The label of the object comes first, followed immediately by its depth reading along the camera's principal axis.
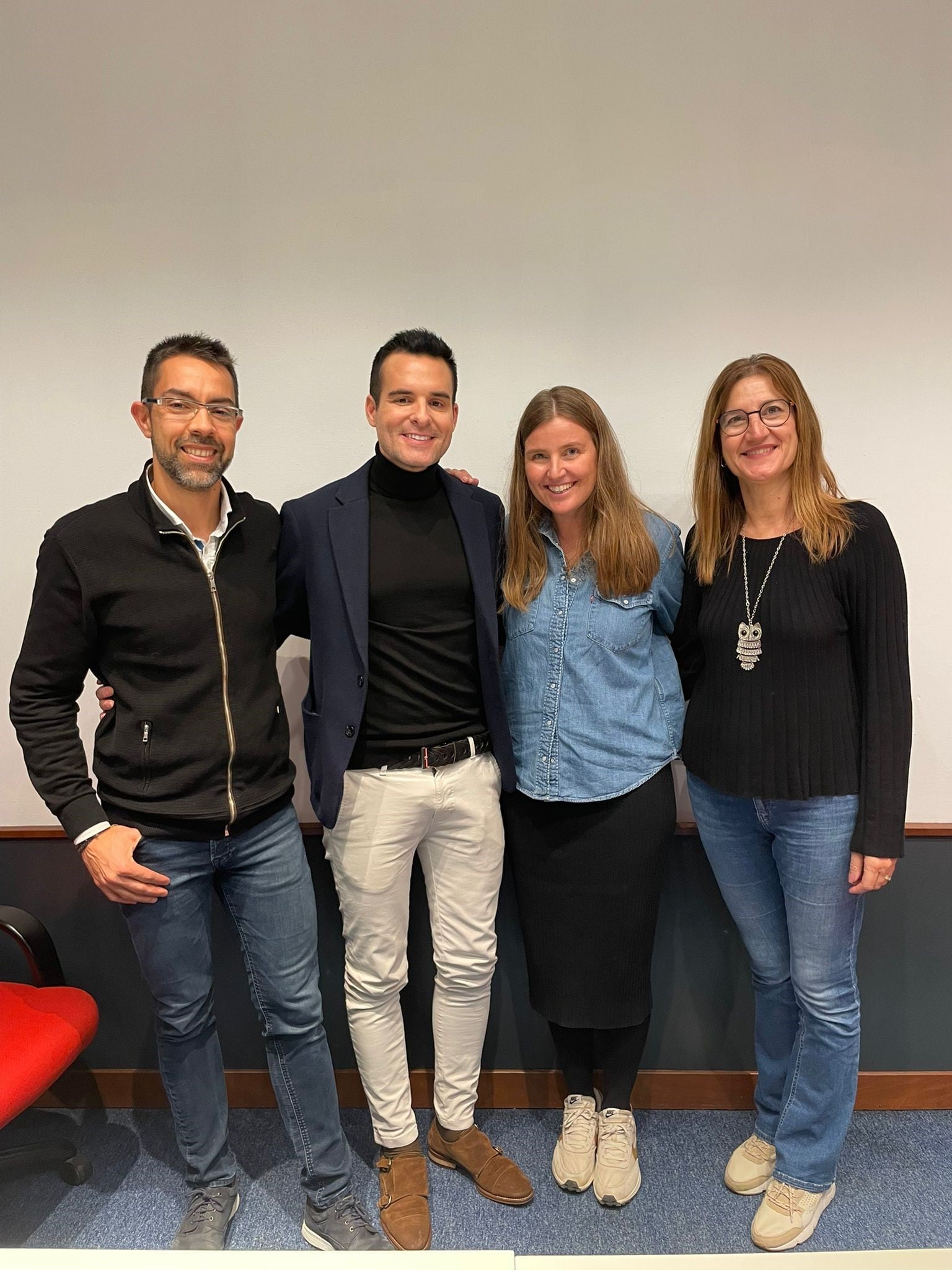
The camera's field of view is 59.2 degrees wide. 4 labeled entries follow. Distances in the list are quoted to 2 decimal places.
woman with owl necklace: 1.73
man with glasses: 1.66
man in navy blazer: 1.84
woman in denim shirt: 1.90
